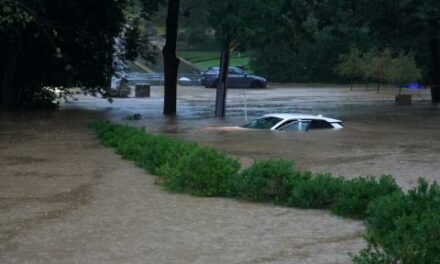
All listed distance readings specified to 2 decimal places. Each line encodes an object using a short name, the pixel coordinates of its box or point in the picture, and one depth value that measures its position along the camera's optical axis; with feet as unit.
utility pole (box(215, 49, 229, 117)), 99.76
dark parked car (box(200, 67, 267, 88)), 189.98
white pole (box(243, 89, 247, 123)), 95.11
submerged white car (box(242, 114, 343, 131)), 73.56
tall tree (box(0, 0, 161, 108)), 98.32
